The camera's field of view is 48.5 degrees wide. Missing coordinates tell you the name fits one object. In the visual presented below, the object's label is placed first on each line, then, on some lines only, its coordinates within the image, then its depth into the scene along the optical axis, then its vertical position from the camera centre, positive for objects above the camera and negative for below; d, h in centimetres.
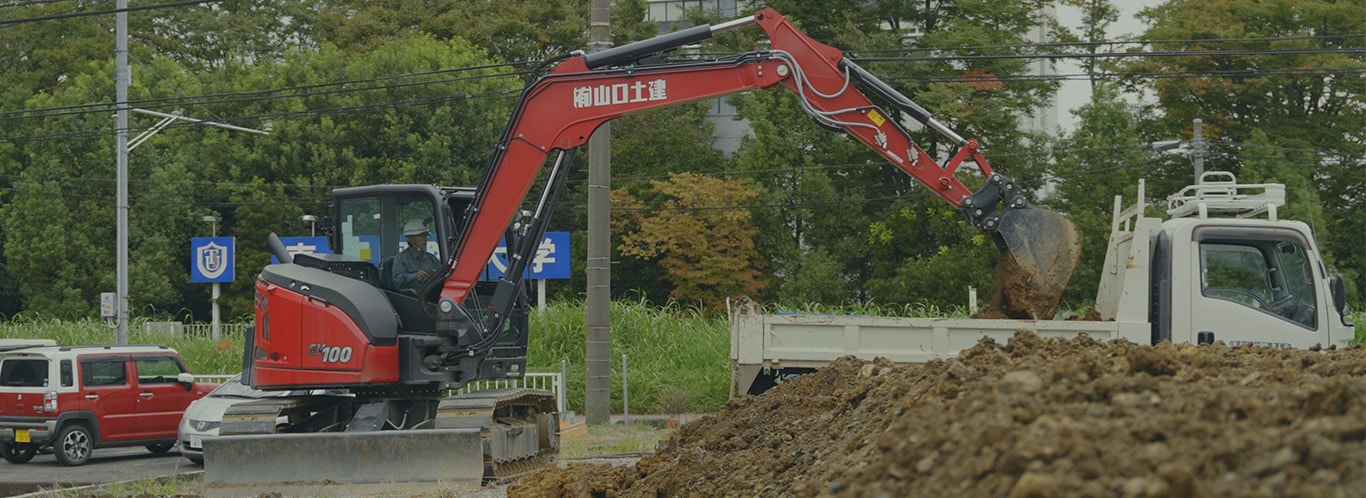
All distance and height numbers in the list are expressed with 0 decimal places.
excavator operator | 1369 +16
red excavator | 1304 +13
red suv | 1962 -157
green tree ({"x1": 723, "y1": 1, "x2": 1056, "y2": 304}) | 3641 +298
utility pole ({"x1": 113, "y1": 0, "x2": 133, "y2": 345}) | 2733 +270
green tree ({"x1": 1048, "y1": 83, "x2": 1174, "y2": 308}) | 3728 +271
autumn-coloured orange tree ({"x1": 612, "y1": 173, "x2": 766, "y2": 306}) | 3866 +100
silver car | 1831 -167
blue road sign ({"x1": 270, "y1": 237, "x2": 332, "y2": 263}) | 3519 +89
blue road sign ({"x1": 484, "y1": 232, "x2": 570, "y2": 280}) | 3234 +46
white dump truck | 1326 -17
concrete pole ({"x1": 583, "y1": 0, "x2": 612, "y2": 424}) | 2034 +10
